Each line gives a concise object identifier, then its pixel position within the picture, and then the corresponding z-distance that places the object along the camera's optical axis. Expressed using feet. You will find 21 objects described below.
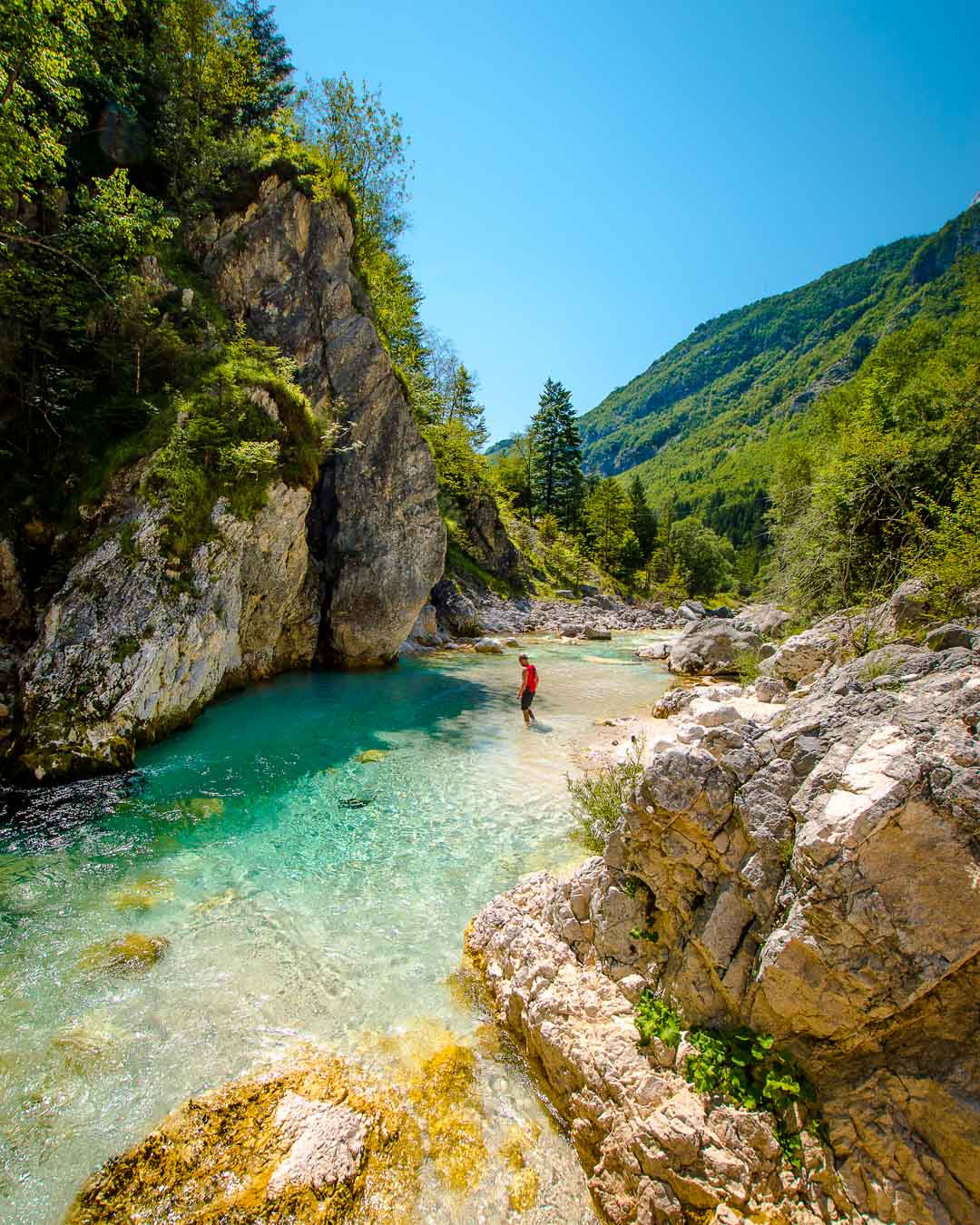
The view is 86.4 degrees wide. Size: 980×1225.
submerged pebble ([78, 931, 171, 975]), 19.27
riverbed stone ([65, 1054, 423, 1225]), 12.17
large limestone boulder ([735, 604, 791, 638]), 73.92
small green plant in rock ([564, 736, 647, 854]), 27.35
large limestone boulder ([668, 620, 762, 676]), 76.28
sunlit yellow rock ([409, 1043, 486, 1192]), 13.41
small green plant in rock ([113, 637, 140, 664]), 36.40
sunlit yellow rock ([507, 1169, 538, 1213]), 12.73
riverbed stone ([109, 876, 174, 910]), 23.02
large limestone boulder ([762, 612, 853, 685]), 46.11
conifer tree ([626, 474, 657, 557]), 235.40
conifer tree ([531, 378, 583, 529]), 219.41
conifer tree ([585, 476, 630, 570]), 213.05
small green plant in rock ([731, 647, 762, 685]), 62.54
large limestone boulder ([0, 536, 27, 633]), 36.94
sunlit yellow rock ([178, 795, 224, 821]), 31.48
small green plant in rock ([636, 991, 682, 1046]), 14.23
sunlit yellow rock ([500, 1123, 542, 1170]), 13.67
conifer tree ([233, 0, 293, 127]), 85.56
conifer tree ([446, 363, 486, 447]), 158.61
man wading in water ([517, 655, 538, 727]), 51.07
